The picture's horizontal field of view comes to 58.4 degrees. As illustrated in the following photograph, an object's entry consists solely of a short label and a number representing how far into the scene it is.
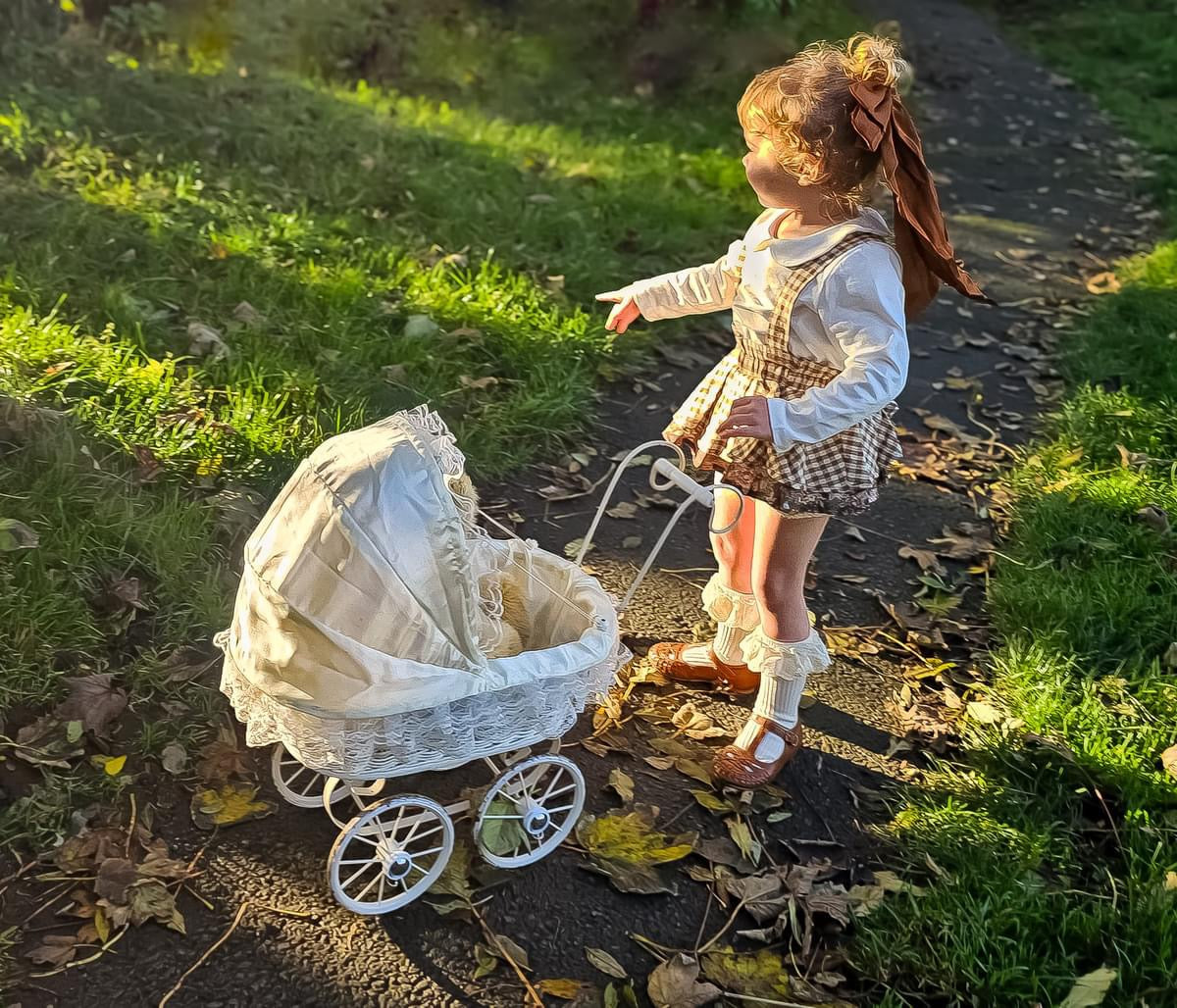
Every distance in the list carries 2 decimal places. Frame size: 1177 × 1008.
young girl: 2.25
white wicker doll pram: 2.01
